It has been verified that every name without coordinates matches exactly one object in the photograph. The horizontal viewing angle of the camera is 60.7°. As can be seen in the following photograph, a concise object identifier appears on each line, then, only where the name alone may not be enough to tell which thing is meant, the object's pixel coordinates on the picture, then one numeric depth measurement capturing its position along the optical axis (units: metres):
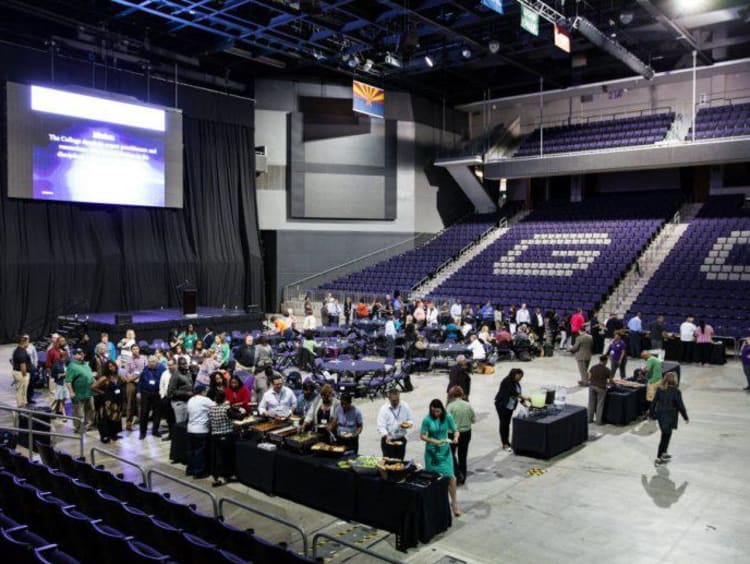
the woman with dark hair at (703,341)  17.11
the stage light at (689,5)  20.61
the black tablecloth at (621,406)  10.92
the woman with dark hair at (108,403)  9.79
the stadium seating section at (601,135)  27.56
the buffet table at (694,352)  17.06
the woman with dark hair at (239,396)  9.23
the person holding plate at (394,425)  7.41
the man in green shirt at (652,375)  11.48
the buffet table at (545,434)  9.09
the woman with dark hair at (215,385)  8.86
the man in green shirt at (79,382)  10.20
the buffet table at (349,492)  6.45
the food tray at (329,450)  7.55
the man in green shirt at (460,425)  7.85
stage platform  17.86
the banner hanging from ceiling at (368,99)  26.06
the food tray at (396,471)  6.68
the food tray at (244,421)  8.45
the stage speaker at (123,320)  17.61
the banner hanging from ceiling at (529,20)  16.80
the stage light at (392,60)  23.60
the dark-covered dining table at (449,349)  15.67
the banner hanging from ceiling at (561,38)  18.34
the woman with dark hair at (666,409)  8.78
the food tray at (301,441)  7.68
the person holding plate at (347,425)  7.80
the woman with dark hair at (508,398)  9.00
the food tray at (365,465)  6.91
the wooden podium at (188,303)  20.57
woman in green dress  6.94
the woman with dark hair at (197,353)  13.01
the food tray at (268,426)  8.29
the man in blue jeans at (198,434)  8.27
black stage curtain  20.92
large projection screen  19.72
